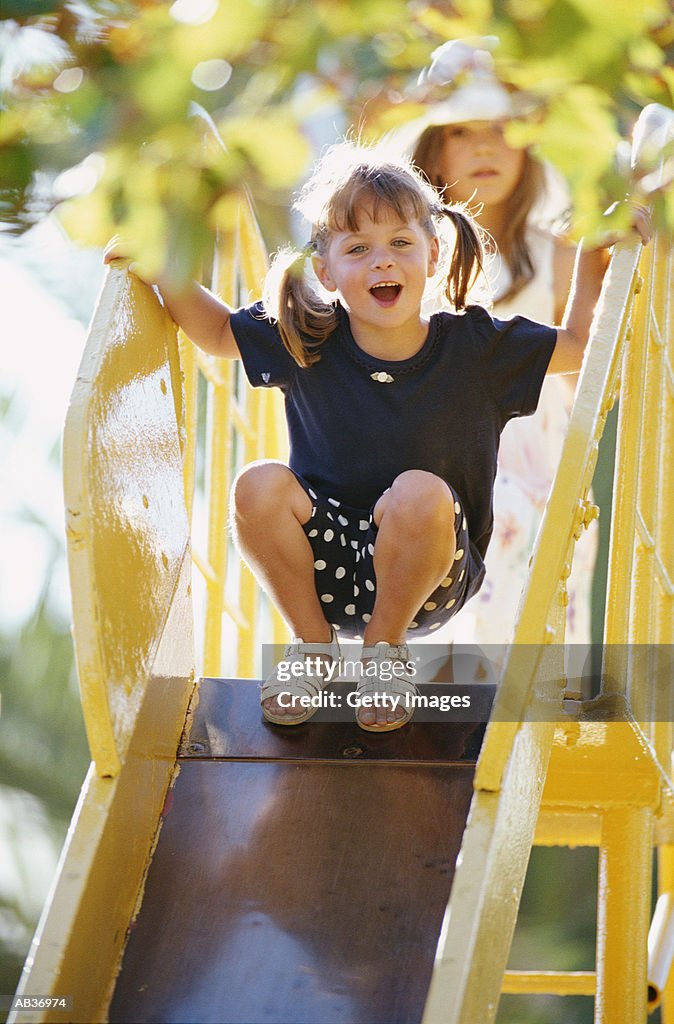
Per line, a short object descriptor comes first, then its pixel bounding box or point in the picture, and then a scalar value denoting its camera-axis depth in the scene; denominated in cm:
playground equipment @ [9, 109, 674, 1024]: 599
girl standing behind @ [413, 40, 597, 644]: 707
